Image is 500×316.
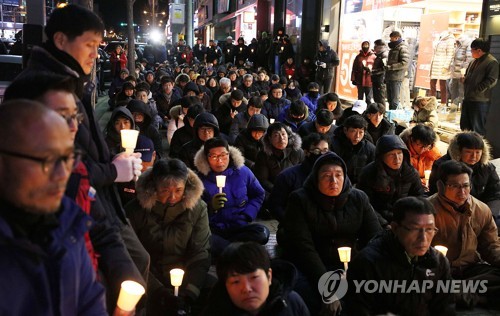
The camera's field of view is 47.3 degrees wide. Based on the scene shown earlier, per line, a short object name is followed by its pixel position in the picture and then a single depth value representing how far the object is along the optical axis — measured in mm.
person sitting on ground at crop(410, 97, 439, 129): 8875
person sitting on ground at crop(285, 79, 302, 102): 14555
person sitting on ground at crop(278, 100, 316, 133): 9625
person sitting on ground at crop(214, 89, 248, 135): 10516
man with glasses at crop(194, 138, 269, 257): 5672
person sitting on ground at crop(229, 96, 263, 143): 9758
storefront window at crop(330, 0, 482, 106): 12281
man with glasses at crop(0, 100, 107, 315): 1596
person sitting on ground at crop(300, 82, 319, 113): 12547
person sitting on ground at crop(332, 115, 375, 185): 7168
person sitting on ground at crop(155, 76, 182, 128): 13700
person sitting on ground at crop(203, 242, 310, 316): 2926
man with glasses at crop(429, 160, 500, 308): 4668
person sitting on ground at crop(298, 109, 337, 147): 8039
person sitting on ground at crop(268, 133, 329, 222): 6031
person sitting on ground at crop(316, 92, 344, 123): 10500
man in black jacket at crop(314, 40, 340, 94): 17594
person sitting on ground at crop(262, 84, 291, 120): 11703
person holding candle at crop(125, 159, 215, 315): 4391
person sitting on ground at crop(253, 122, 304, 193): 7422
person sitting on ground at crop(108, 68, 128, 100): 17356
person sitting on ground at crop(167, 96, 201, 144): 10031
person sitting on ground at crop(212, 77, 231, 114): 13606
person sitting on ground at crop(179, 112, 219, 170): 7207
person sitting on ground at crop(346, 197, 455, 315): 3557
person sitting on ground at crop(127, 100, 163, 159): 7672
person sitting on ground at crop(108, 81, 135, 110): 11883
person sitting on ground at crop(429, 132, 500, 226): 5801
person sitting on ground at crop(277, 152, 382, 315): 4512
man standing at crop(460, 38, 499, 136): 9500
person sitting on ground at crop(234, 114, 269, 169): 8195
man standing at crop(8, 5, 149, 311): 2445
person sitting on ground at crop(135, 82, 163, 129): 10989
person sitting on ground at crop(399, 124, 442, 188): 6715
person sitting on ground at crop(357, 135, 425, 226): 5796
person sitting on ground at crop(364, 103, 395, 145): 8352
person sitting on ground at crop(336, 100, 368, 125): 9791
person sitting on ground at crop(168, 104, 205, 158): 8367
